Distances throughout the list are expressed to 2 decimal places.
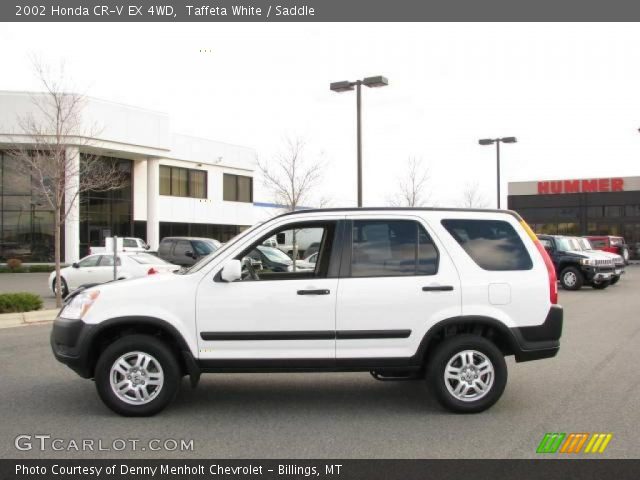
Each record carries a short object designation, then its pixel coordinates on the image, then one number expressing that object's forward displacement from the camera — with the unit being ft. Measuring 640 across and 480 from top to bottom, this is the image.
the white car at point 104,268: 58.44
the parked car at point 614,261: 70.07
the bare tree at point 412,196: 111.95
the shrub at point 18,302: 43.57
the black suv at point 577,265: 67.10
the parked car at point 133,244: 103.90
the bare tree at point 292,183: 96.89
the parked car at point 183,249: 75.77
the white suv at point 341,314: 18.29
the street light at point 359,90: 59.41
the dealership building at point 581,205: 158.61
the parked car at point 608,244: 94.84
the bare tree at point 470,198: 146.96
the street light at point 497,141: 91.04
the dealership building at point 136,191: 114.32
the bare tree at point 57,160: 51.04
